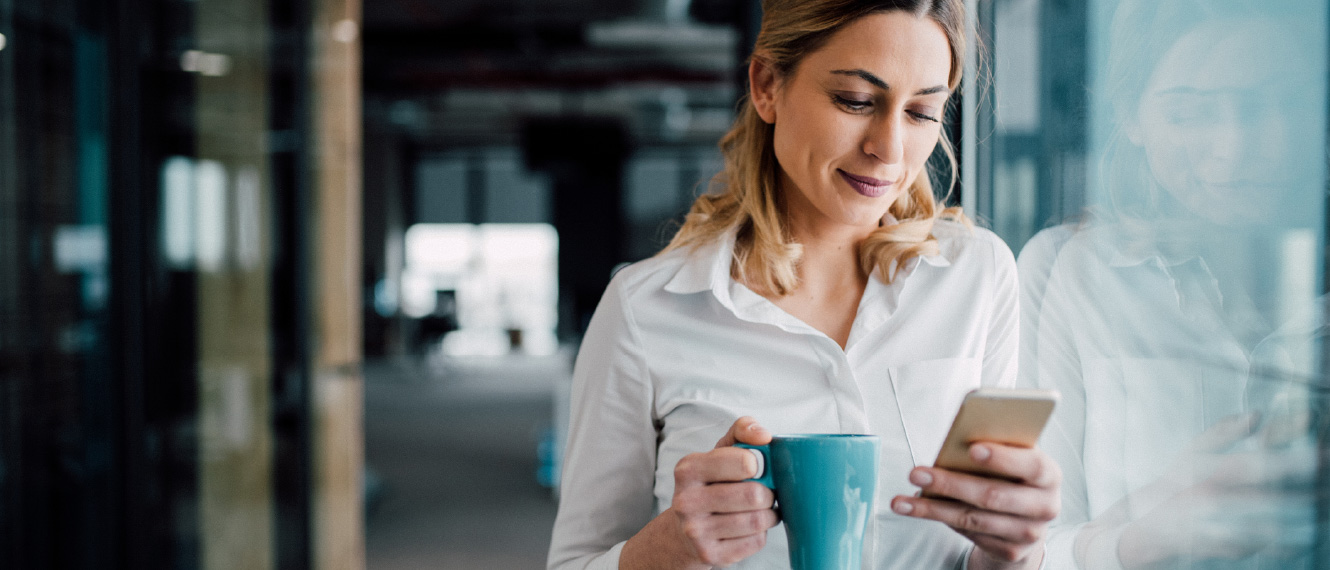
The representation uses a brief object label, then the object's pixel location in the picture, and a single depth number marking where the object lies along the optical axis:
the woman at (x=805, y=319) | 0.85
